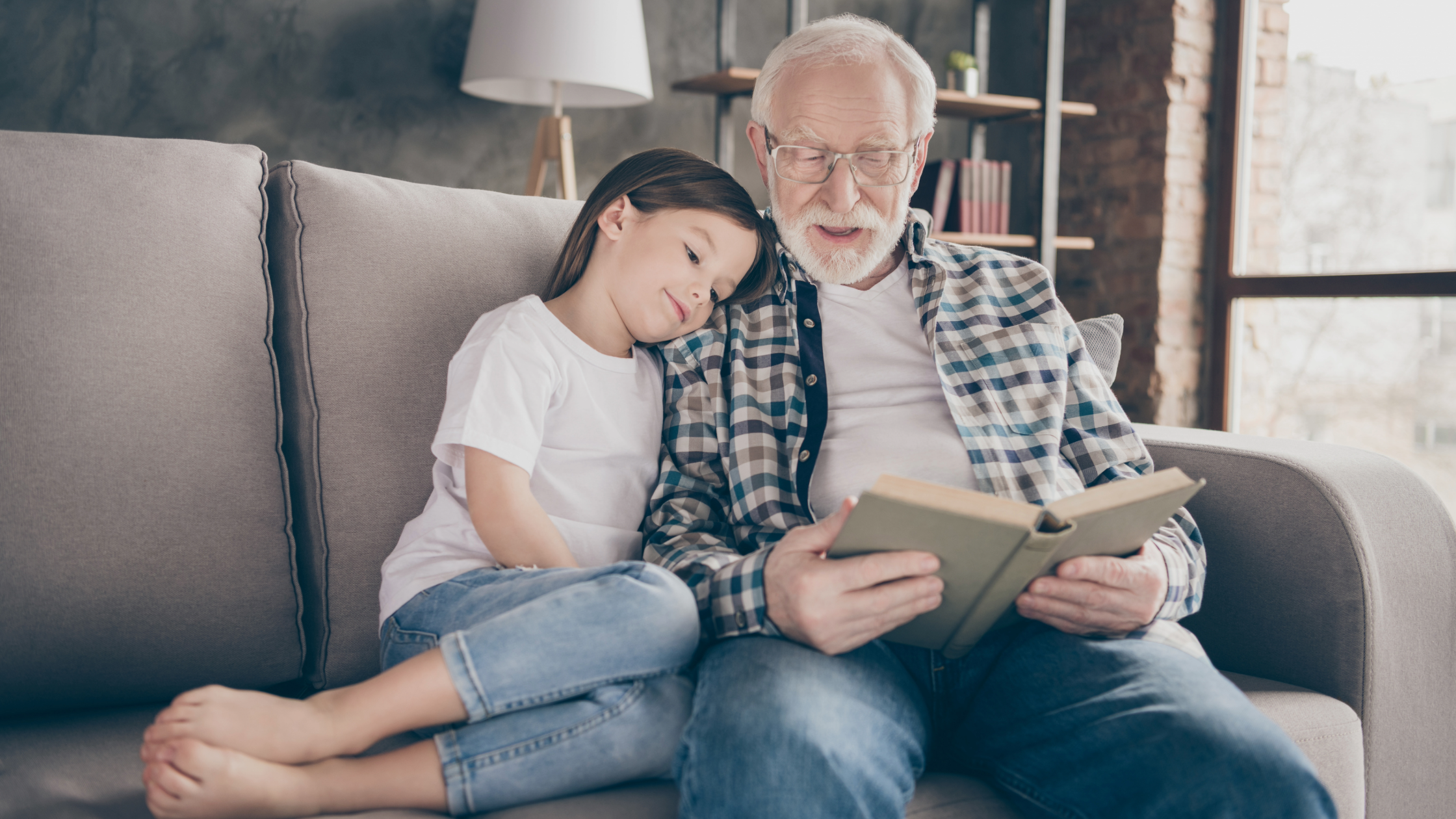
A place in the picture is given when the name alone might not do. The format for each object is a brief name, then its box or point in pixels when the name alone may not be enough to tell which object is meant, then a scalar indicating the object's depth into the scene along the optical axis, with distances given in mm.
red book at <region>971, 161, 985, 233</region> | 3123
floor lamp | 2461
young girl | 822
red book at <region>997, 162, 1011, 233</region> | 3176
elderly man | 820
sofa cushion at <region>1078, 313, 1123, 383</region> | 1498
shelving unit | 2918
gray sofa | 978
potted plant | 3189
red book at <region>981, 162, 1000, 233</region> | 3156
